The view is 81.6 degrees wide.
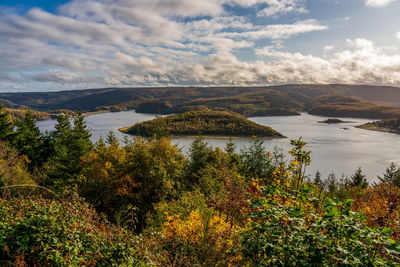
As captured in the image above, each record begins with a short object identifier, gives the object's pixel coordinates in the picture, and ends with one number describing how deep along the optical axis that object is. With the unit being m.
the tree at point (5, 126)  29.25
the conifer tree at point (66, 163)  23.46
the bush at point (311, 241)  3.20
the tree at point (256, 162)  36.43
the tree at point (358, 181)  43.04
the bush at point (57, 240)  5.16
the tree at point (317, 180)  49.94
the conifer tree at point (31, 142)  31.19
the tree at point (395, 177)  38.33
